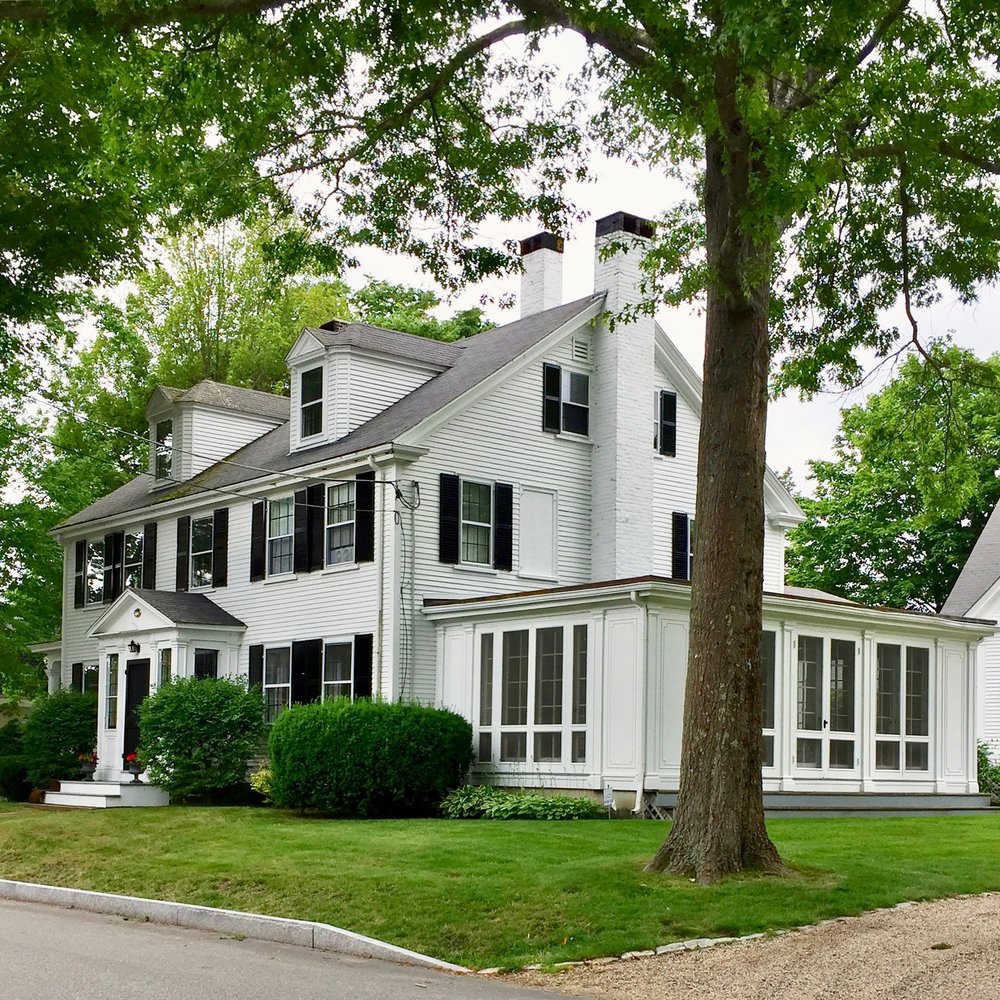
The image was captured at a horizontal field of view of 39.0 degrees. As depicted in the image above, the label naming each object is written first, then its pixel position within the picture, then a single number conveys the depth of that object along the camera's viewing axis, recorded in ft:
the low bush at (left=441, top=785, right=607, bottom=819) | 63.31
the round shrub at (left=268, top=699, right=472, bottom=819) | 66.18
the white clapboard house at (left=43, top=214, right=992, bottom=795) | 69.15
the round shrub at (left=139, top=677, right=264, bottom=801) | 76.74
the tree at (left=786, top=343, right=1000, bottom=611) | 144.15
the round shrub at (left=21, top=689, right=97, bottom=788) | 92.07
